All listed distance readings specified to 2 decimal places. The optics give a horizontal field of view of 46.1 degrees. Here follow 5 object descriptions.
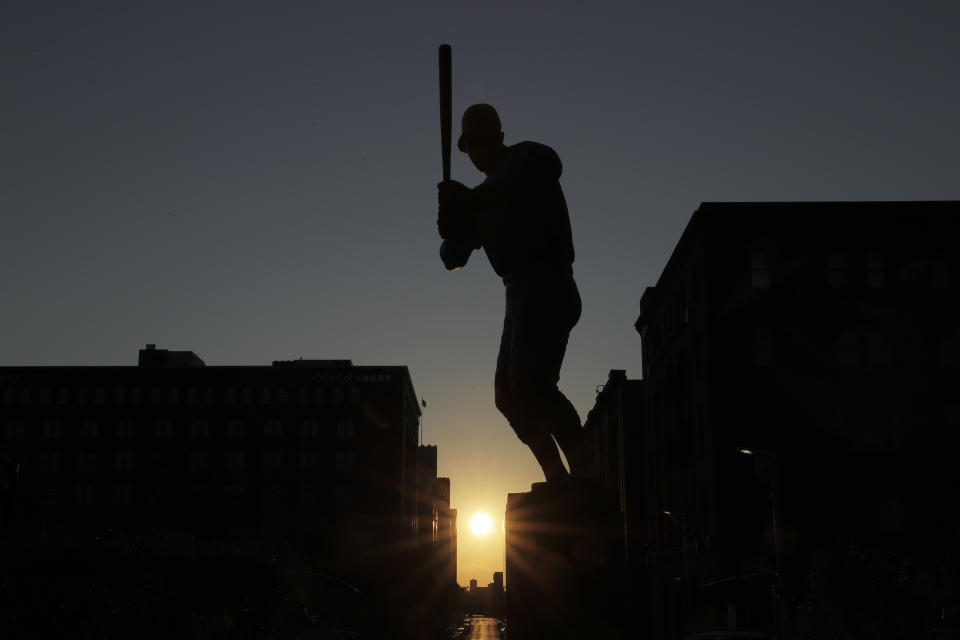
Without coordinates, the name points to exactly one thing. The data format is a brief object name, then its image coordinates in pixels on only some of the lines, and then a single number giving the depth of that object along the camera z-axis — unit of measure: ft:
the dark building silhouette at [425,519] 600.80
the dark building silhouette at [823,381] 170.91
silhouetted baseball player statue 34.63
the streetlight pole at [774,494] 110.42
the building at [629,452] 308.19
